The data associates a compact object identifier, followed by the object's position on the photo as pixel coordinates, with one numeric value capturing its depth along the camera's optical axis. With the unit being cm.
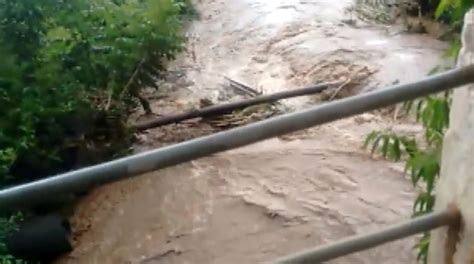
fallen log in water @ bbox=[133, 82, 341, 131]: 388
